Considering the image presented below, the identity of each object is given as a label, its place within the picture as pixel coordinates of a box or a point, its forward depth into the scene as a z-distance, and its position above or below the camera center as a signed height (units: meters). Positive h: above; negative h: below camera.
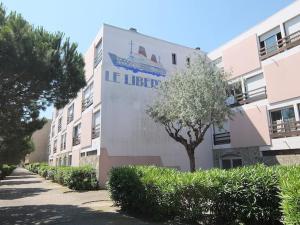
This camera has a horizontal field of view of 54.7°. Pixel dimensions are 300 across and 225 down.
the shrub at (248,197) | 7.26 -0.81
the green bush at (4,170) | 33.69 +0.10
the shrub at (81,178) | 20.02 -0.63
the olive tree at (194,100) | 17.44 +4.08
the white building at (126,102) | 20.75 +4.91
